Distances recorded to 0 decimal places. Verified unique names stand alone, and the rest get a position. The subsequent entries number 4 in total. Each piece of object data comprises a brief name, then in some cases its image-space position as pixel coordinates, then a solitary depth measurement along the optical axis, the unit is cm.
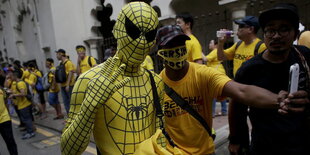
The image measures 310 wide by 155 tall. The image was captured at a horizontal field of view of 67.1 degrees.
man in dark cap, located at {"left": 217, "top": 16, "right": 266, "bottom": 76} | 317
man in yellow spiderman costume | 116
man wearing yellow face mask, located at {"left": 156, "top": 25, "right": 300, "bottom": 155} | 183
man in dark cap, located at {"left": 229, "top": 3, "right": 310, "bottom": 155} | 149
